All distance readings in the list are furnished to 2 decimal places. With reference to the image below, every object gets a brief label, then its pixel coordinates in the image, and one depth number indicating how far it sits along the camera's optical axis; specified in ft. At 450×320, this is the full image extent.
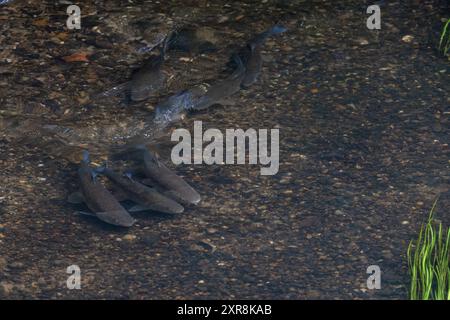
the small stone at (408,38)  48.55
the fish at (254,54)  44.73
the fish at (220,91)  42.83
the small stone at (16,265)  32.71
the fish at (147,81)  43.96
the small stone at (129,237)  34.04
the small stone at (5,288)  31.27
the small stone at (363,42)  48.34
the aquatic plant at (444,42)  46.40
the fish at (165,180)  35.50
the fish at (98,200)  34.24
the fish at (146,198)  34.91
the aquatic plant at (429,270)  28.68
